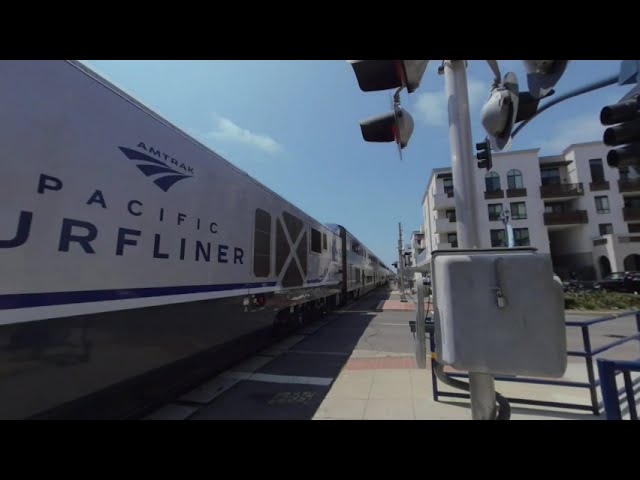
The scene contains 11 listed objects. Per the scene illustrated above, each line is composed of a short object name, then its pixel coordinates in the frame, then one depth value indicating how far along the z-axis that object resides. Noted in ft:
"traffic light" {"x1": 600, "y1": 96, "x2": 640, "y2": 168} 9.20
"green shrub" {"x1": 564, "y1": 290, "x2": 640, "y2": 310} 43.55
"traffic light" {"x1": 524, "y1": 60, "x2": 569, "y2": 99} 7.05
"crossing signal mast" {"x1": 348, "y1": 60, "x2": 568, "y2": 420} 7.39
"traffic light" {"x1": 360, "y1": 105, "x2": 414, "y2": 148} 8.73
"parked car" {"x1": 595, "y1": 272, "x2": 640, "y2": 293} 64.85
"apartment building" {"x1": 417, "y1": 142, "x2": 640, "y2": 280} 88.02
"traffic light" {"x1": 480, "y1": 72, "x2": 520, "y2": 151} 8.35
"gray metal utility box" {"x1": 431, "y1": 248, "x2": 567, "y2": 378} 5.89
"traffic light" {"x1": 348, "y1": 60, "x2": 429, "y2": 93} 7.43
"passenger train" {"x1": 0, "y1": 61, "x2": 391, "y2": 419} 6.89
